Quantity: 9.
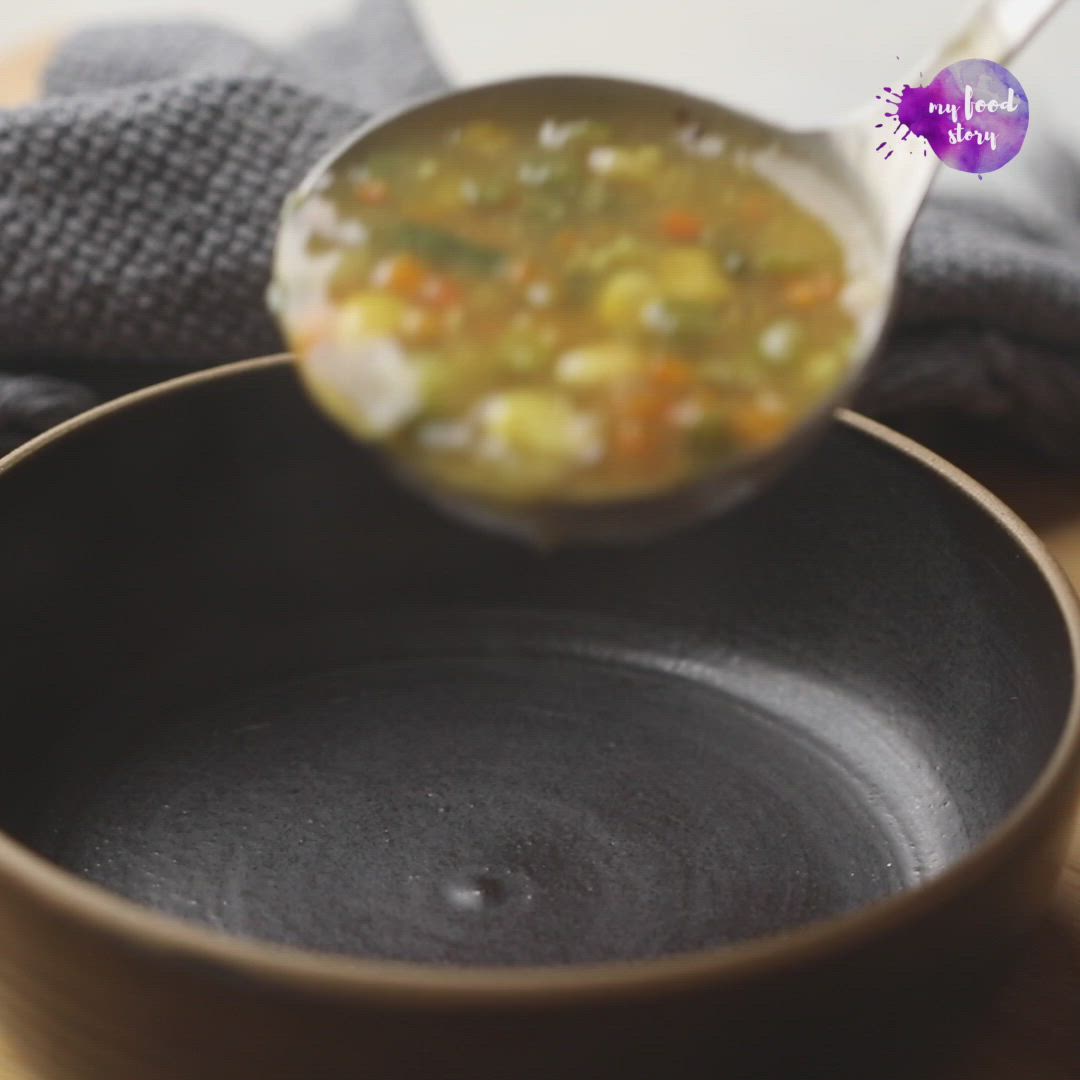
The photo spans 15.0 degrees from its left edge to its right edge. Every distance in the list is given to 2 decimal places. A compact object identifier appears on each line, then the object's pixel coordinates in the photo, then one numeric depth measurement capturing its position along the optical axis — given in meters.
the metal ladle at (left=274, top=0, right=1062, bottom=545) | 0.51
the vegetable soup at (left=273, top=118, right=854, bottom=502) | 0.51
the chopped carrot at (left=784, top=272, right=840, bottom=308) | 0.52
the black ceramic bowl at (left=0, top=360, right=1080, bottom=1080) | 0.48
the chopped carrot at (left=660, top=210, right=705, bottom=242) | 0.53
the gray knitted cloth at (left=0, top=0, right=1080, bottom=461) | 0.61
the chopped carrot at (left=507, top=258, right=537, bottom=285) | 0.52
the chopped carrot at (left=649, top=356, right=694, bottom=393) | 0.51
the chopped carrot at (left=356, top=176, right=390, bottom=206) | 0.53
